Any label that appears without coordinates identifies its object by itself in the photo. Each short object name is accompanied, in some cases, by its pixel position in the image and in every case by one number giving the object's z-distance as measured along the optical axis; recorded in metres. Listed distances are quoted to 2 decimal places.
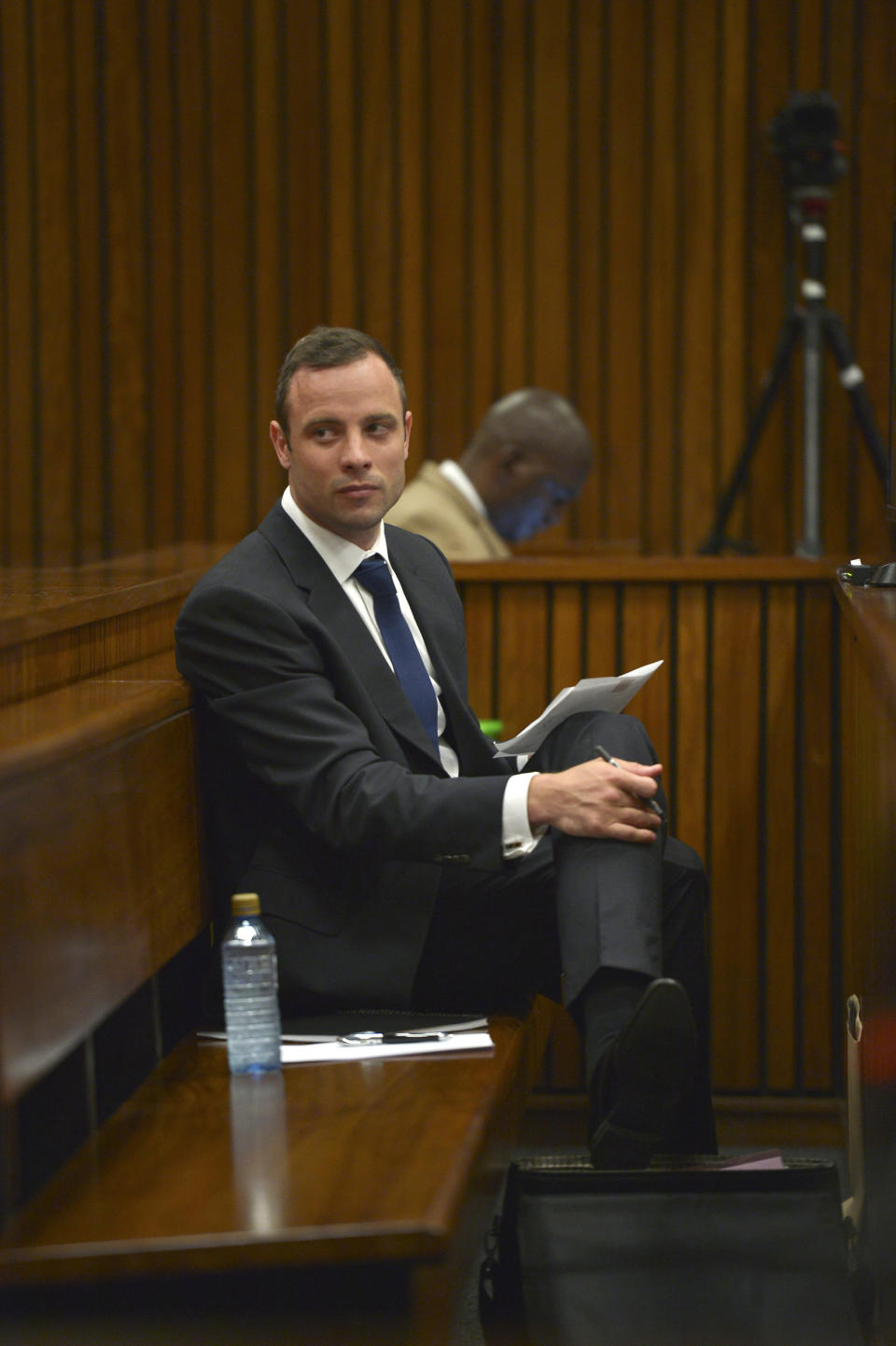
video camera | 12.64
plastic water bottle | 9.91
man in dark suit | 9.95
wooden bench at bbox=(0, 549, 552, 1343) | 9.41
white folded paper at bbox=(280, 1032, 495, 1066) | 9.95
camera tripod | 12.94
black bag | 9.87
